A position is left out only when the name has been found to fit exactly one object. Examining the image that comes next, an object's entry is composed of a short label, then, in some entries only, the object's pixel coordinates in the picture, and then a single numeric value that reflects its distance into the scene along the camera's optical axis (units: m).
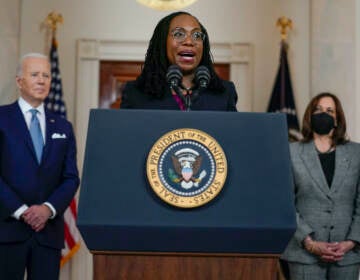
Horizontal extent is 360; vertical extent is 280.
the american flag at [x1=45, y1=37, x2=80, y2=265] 6.29
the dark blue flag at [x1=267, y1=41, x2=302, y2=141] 6.62
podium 1.87
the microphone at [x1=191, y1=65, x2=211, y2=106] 2.27
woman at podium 2.33
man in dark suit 3.76
